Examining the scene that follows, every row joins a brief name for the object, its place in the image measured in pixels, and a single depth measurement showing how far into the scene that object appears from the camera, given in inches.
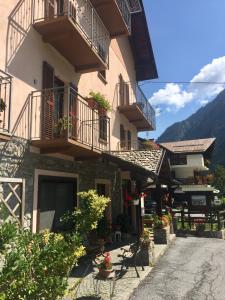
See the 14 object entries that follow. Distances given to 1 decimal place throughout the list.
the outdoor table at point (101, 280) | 225.8
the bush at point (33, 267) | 131.9
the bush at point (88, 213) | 209.0
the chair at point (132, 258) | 275.8
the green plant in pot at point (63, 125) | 266.9
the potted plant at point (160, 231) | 403.3
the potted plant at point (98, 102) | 391.7
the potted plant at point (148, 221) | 532.6
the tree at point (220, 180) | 2269.6
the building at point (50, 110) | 244.8
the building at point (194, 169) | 1365.4
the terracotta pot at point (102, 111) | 411.7
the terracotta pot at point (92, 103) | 386.0
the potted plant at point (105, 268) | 251.9
